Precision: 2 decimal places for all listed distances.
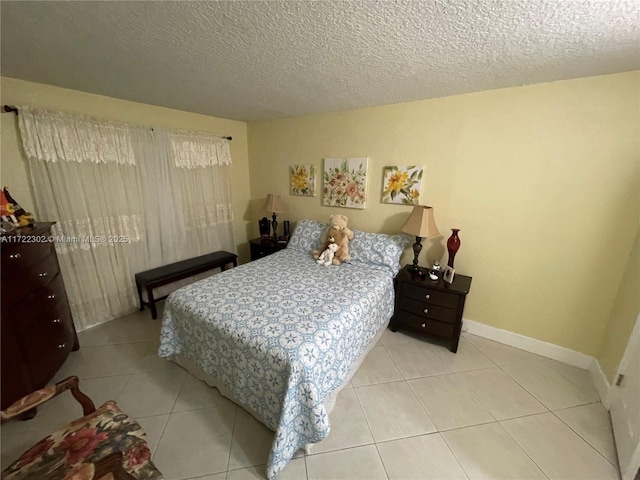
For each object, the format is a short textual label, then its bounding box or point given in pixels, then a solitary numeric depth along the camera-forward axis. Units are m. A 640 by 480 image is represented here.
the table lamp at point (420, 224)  2.24
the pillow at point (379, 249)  2.44
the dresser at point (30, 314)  1.44
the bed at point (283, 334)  1.29
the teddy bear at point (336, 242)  2.53
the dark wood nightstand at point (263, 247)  3.27
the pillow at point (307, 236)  2.88
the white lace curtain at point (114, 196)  2.06
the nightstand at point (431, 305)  2.13
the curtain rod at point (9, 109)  1.81
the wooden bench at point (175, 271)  2.58
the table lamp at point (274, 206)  3.29
